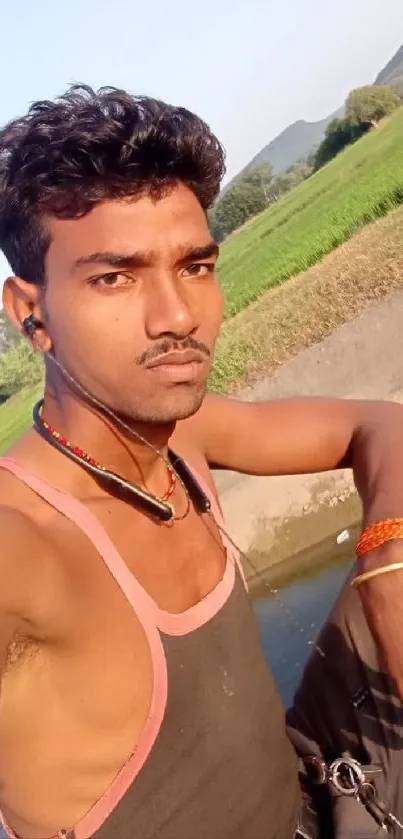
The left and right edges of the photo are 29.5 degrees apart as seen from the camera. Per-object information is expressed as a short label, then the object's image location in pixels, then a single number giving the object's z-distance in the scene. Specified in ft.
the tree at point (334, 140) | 171.42
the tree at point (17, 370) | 140.87
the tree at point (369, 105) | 165.48
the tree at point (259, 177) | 260.01
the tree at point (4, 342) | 187.19
